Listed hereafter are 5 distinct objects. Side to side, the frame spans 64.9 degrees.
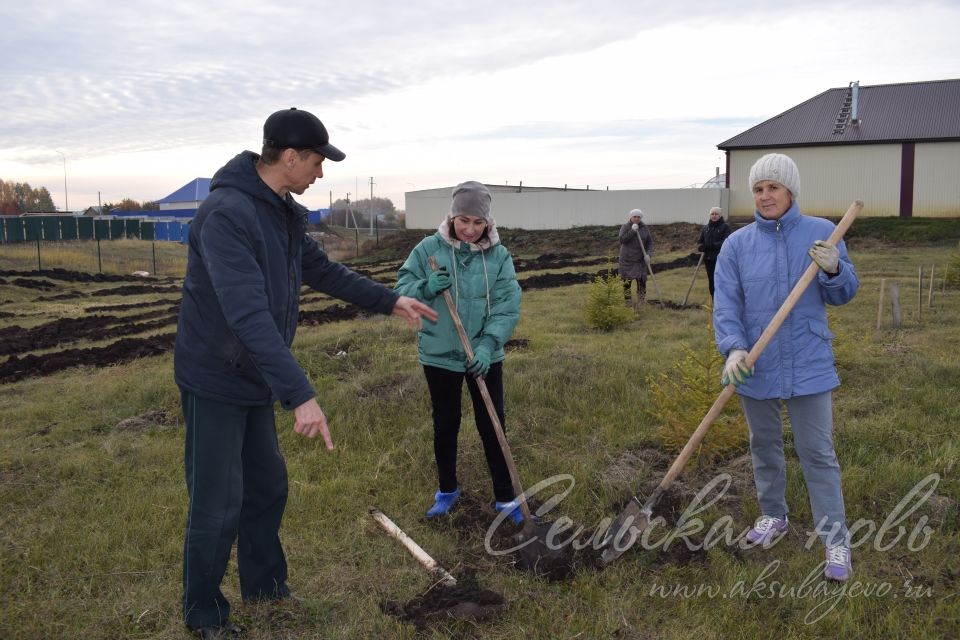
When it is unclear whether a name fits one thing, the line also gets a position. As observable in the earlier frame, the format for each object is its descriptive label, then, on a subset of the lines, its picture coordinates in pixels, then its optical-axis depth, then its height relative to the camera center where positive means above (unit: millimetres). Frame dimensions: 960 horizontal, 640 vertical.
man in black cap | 2629 -345
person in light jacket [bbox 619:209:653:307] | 12039 -285
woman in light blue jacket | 3332 -416
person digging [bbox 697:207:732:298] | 11953 -17
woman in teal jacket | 3898 -326
